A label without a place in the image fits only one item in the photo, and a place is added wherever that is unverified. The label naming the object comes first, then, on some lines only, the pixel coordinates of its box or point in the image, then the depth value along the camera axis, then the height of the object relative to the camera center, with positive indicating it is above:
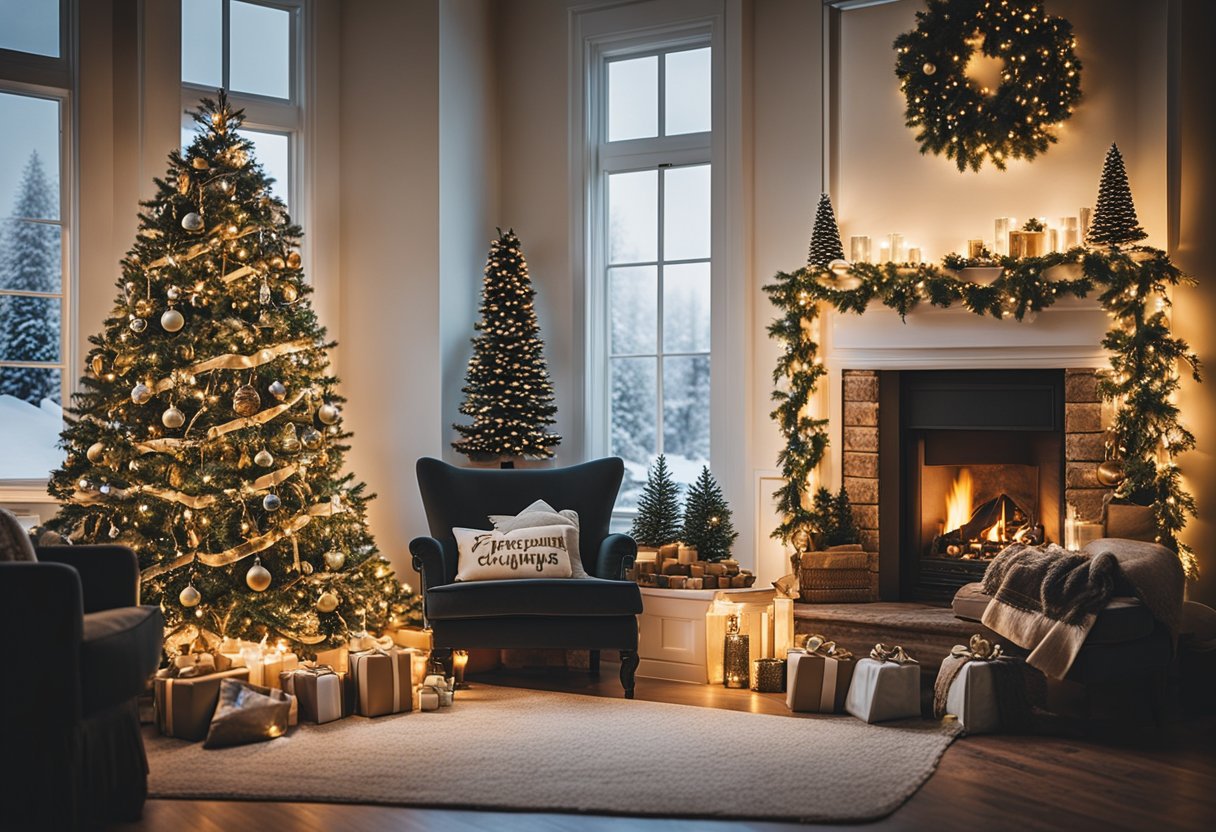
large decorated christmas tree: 4.82 -0.09
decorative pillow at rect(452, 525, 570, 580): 5.14 -0.65
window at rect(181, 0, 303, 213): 6.00 +1.78
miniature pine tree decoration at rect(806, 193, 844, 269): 5.70 +0.81
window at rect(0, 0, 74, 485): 5.51 +0.81
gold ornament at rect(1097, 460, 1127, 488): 5.23 -0.29
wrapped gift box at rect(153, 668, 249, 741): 4.25 -1.08
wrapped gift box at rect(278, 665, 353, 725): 4.46 -1.08
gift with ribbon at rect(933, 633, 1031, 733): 4.35 -1.07
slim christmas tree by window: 6.03 +0.16
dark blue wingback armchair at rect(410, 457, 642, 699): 4.96 -0.85
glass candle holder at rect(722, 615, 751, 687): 5.18 -1.12
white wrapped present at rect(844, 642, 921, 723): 4.48 -1.08
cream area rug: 3.54 -1.18
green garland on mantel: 5.11 +0.45
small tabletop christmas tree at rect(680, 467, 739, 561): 5.69 -0.56
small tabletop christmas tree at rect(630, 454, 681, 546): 5.86 -0.53
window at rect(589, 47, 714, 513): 6.33 +0.81
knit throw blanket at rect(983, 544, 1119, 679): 4.39 -0.75
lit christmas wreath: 5.41 +1.53
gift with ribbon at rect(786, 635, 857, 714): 4.66 -1.09
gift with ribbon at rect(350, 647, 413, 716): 4.58 -1.07
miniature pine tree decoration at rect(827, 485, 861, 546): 5.76 -0.57
